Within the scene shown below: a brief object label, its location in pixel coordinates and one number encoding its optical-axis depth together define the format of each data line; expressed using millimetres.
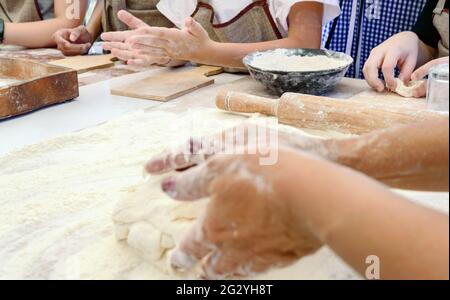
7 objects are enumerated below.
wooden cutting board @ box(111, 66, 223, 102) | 1733
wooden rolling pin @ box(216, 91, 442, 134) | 1282
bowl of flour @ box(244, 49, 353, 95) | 1603
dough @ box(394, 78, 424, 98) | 1632
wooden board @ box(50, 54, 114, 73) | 2098
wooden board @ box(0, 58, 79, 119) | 1497
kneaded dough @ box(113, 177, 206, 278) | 860
